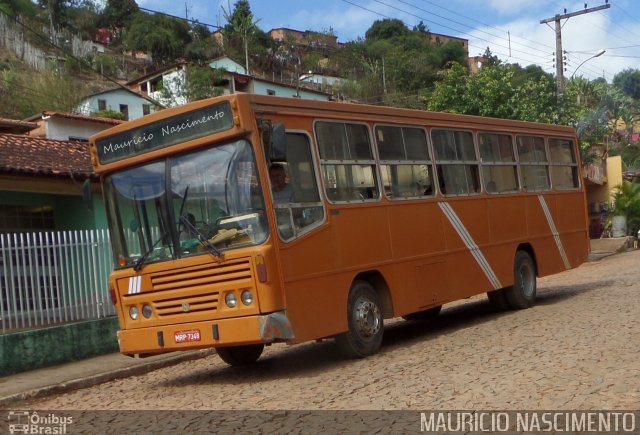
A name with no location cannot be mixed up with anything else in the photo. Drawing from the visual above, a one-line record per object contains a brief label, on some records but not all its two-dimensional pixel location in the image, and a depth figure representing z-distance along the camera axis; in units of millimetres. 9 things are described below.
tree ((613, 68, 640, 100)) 92000
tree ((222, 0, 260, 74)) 69919
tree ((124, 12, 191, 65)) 67812
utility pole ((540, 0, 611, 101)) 29391
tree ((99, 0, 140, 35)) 77000
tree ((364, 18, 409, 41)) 85938
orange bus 8750
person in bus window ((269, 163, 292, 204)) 8883
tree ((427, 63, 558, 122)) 28484
